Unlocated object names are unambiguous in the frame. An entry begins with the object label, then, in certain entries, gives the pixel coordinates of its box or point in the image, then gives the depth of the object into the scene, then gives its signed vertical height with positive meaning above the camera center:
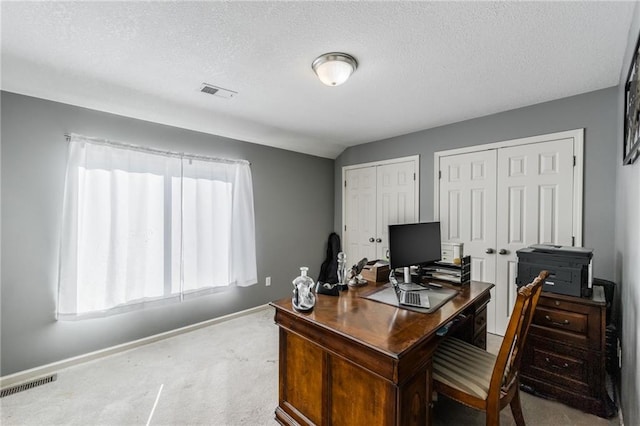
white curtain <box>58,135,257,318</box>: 2.45 -0.18
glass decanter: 1.58 -0.49
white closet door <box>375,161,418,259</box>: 3.76 +0.20
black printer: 1.96 -0.41
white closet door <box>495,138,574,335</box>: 2.66 +0.09
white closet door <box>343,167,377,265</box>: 4.22 -0.04
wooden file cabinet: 1.84 -0.99
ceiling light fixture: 1.89 +1.01
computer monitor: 1.94 -0.25
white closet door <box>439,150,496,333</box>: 3.08 +0.05
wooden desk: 1.21 -0.74
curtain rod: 2.49 +0.63
